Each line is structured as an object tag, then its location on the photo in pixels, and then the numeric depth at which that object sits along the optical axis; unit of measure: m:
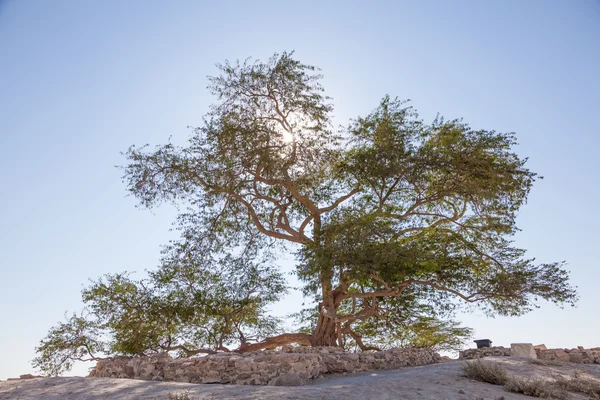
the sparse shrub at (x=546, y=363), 13.01
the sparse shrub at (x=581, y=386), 10.30
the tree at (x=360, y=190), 17.12
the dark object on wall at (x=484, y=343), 17.56
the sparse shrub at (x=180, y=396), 7.62
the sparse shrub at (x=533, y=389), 9.55
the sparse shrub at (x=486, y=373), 10.34
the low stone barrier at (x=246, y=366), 11.30
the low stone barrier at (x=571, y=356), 15.14
